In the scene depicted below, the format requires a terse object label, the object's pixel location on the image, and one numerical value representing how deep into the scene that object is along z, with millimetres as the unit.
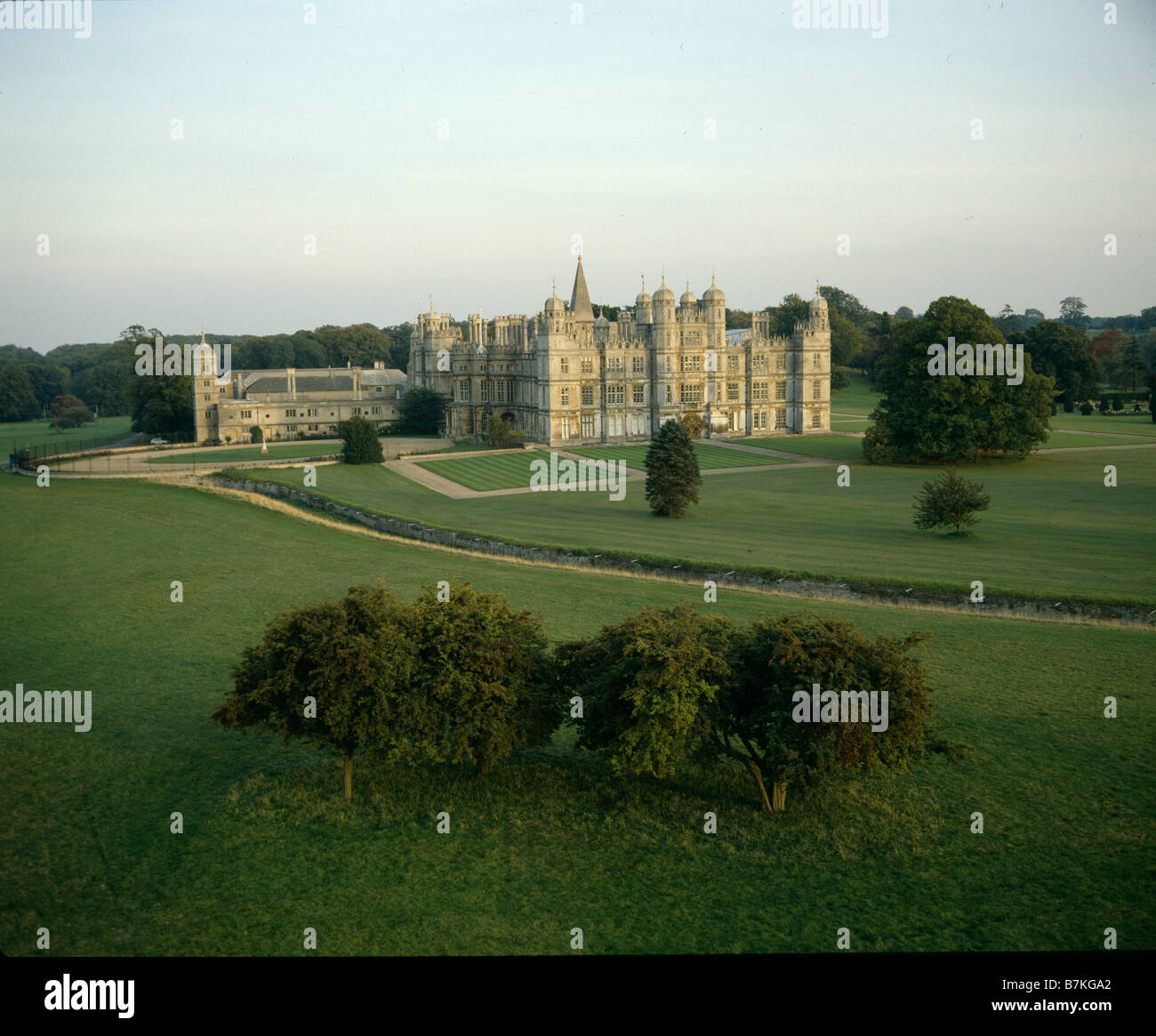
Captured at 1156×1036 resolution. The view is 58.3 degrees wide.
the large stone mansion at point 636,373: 85312
